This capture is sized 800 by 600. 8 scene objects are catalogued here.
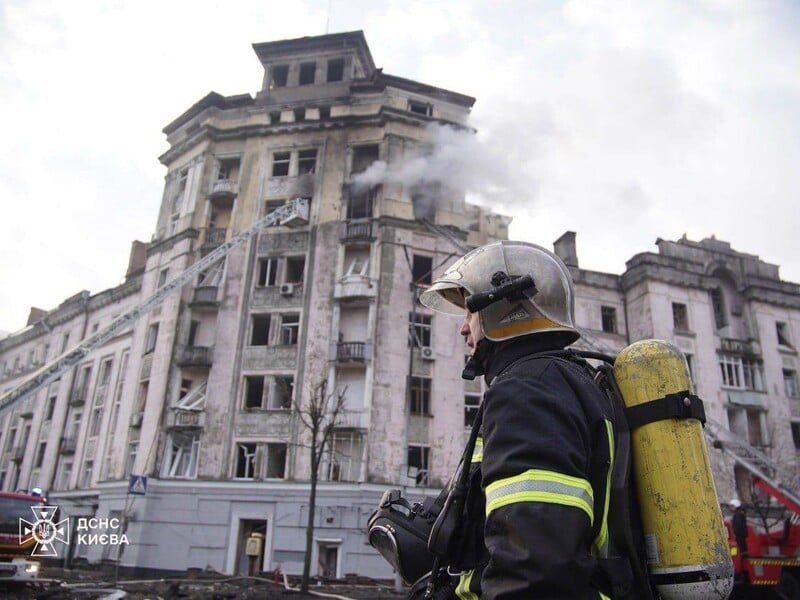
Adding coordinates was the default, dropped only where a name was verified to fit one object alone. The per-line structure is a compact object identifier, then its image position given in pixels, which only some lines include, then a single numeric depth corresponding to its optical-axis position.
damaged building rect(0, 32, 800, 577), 23.86
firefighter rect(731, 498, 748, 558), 12.55
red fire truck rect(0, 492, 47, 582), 12.56
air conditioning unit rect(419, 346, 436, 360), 25.86
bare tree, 20.19
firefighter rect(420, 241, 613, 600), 1.70
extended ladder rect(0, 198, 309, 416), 18.00
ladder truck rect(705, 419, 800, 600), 12.42
